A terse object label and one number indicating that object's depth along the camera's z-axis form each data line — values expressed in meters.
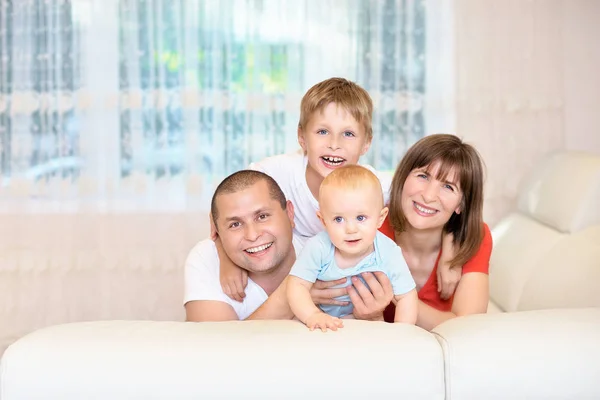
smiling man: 2.20
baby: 1.89
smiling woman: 2.23
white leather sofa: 1.50
